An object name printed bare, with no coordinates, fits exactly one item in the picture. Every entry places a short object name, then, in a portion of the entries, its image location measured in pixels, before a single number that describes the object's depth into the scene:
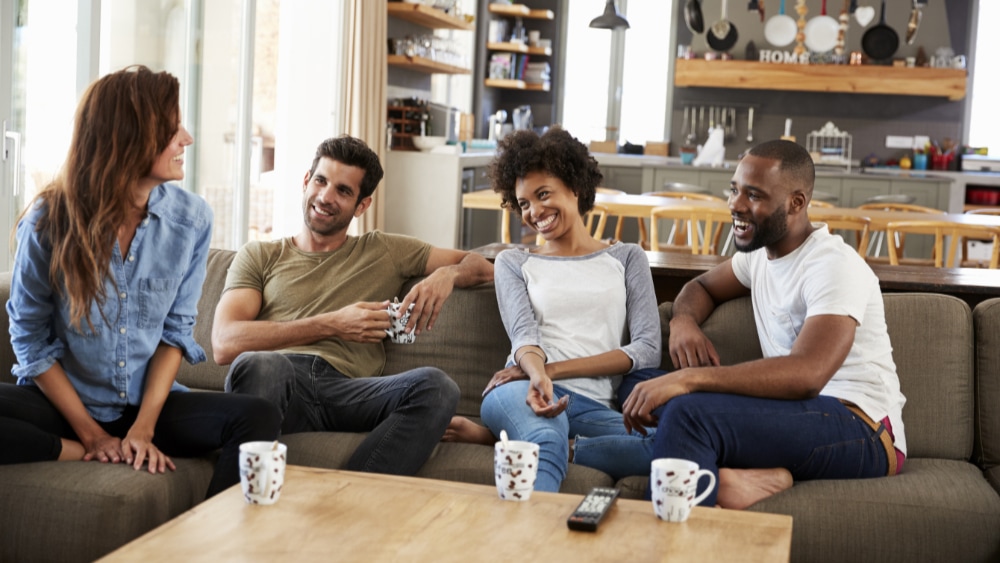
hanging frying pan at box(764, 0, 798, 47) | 7.97
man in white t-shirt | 2.15
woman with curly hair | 2.34
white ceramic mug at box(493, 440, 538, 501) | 1.67
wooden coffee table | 1.48
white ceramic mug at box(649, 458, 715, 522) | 1.59
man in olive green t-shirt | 2.36
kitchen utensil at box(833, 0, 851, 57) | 7.62
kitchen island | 6.88
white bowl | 6.91
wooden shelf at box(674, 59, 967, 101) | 8.73
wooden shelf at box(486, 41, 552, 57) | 8.96
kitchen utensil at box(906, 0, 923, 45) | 7.45
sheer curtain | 6.23
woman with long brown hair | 2.11
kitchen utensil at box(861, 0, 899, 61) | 8.58
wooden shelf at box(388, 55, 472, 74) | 6.80
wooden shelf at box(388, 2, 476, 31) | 6.65
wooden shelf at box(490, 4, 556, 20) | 8.84
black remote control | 1.59
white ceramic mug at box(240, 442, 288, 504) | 1.61
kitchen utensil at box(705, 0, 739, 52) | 8.06
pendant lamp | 7.20
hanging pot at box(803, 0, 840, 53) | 8.03
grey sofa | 2.00
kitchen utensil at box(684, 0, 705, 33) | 7.43
